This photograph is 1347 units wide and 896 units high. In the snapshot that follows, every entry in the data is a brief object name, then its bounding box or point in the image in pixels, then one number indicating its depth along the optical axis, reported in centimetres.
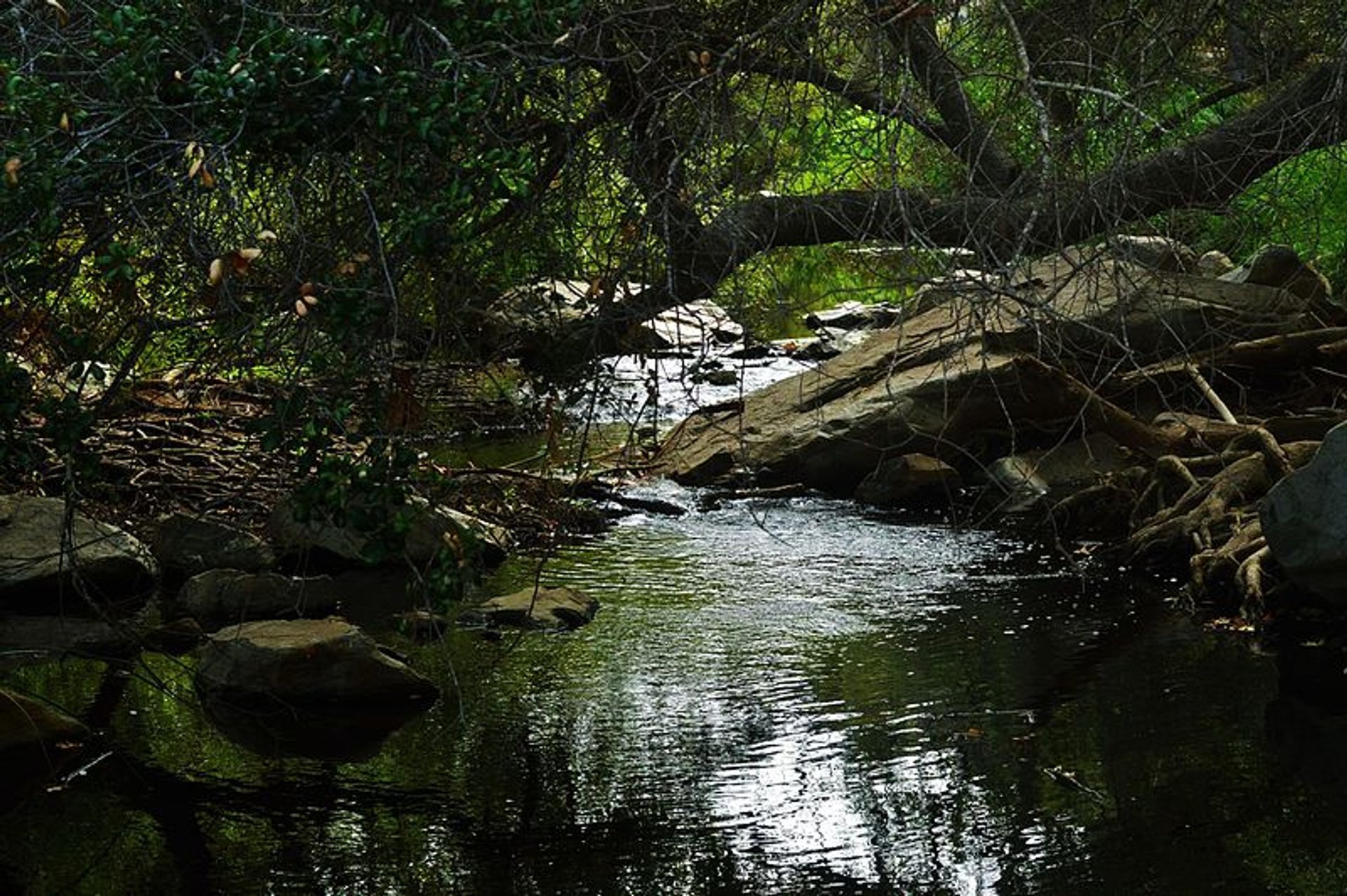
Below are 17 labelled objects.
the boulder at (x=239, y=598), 992
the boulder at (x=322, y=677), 828
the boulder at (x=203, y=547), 1084
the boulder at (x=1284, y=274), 1400
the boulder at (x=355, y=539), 1066
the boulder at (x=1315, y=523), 868
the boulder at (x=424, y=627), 922
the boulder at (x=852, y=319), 2186
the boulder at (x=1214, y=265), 1619
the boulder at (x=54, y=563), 1006
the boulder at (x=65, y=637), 927
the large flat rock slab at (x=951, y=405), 1284
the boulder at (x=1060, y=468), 1226
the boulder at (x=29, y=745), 729
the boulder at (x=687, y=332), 1731
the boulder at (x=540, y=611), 955
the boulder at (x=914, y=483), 1277
